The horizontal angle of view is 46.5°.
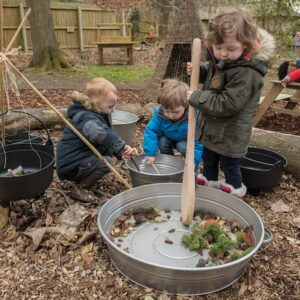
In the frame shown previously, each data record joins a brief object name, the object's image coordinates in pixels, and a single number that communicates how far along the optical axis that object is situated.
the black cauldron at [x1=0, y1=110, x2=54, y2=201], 2.05
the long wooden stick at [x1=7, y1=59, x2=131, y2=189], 2.27
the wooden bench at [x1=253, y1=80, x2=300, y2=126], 4.22
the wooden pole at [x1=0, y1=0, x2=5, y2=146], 2.22
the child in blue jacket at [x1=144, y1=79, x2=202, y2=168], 2.80
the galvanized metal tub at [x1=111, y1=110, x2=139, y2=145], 3.64
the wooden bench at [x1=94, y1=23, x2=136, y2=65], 10.83
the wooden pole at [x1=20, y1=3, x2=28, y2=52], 12.35
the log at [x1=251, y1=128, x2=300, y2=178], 3.30
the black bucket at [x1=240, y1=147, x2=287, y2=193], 2.82
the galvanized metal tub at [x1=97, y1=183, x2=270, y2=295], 1.69
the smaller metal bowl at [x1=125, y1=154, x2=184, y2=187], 2.56
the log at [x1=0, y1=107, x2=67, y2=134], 4.09
